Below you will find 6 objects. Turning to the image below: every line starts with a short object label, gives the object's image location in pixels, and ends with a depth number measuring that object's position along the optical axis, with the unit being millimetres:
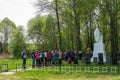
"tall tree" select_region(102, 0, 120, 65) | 19749
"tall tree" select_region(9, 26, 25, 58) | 43123
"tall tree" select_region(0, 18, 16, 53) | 49916
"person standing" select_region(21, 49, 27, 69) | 16534
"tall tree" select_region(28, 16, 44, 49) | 45857
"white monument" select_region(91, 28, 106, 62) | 21996
